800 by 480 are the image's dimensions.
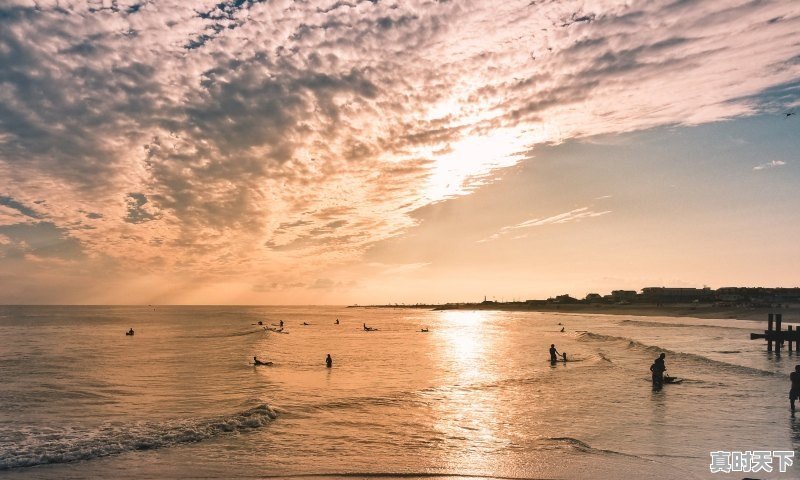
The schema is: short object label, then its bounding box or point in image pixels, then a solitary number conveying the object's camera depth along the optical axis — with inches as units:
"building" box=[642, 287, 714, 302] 7230.3
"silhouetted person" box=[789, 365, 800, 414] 832.9
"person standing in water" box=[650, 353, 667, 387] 1106.1
